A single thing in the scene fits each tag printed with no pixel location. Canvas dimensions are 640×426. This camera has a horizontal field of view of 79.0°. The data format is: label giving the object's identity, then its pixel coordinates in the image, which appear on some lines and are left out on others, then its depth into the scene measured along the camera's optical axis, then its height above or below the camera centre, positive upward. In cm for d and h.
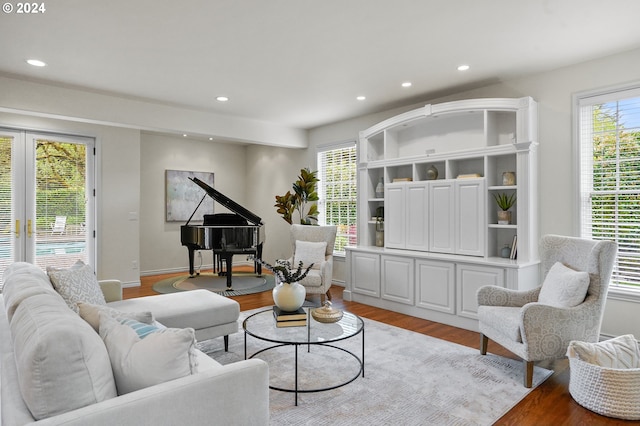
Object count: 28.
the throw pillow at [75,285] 240 -46
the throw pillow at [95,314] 170 -46
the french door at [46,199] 530 +23
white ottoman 305 -79
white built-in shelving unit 411 +2
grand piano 601 -35
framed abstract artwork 765 +35
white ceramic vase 305 -66
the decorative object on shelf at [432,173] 493 +50
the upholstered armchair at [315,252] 493 -55
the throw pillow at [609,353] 257 -95
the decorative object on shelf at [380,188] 560 +36
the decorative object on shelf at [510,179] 425 +36
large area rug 241 -125
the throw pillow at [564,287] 288 -58
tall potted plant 659 +25
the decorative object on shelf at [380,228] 554 -22
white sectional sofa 120 -58
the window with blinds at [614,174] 367 +37
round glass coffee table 262 -85
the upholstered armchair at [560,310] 276 -73
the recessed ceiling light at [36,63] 385 +154
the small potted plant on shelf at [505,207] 430 +5
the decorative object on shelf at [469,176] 447 +43
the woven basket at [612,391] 236 -111
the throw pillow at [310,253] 529 -55
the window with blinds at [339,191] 643 +38
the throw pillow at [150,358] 142 -54
